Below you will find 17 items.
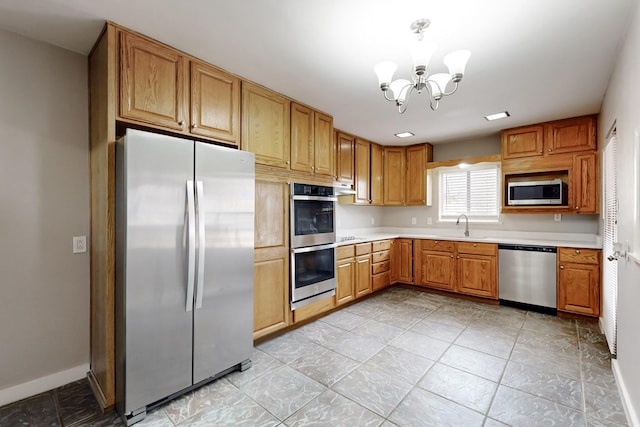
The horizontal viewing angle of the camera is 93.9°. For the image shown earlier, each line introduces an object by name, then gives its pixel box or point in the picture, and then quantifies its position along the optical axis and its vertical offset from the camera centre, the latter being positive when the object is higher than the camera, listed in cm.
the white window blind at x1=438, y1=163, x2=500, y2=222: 466 +33
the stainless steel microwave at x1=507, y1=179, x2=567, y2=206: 376 +25
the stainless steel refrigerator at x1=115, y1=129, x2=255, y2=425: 181 -35
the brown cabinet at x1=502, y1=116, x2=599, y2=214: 358 +70
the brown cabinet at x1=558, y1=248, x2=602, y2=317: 338 -80
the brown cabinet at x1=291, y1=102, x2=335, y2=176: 317 +81
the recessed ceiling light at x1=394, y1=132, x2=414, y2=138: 446 +119
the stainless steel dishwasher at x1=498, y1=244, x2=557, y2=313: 366 -81
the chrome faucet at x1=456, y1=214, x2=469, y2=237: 480 -22
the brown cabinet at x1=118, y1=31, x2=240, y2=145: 197 +90
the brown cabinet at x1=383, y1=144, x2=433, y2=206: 511 +66
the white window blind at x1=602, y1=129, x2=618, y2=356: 257 -33
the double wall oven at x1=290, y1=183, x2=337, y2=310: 311 -34
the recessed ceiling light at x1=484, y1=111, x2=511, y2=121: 352 +117
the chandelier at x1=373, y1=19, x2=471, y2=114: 180 +92
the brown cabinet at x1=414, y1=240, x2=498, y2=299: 408 -79
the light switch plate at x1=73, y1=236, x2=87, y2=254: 225 -24
